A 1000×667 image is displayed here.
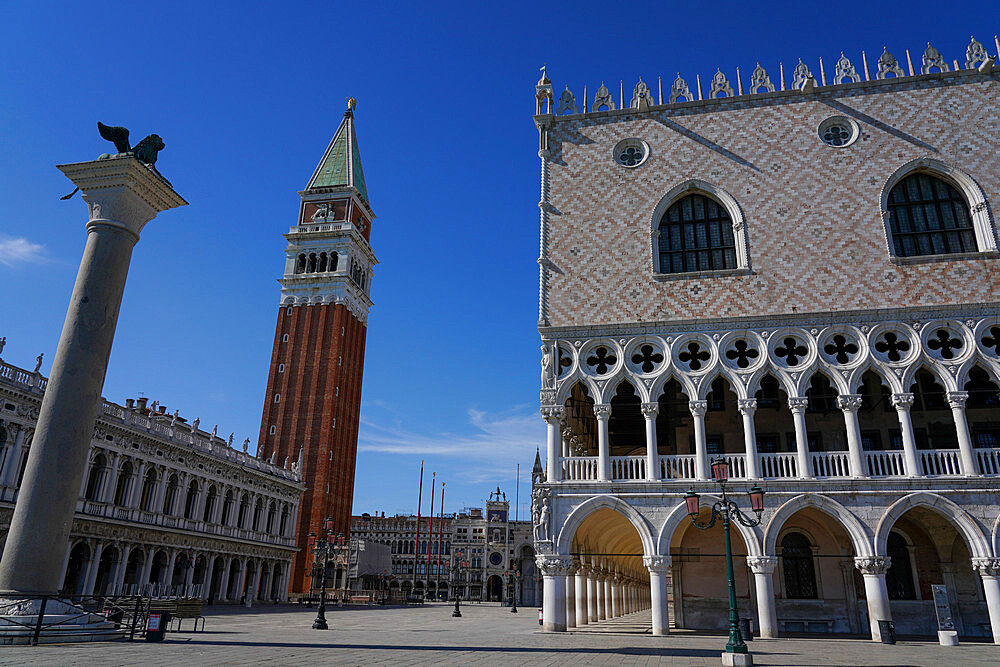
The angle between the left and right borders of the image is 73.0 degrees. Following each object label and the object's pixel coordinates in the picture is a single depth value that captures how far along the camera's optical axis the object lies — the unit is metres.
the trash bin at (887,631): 17.97
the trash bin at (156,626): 15.34
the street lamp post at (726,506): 13.08
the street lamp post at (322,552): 22.31
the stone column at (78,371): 13.69
